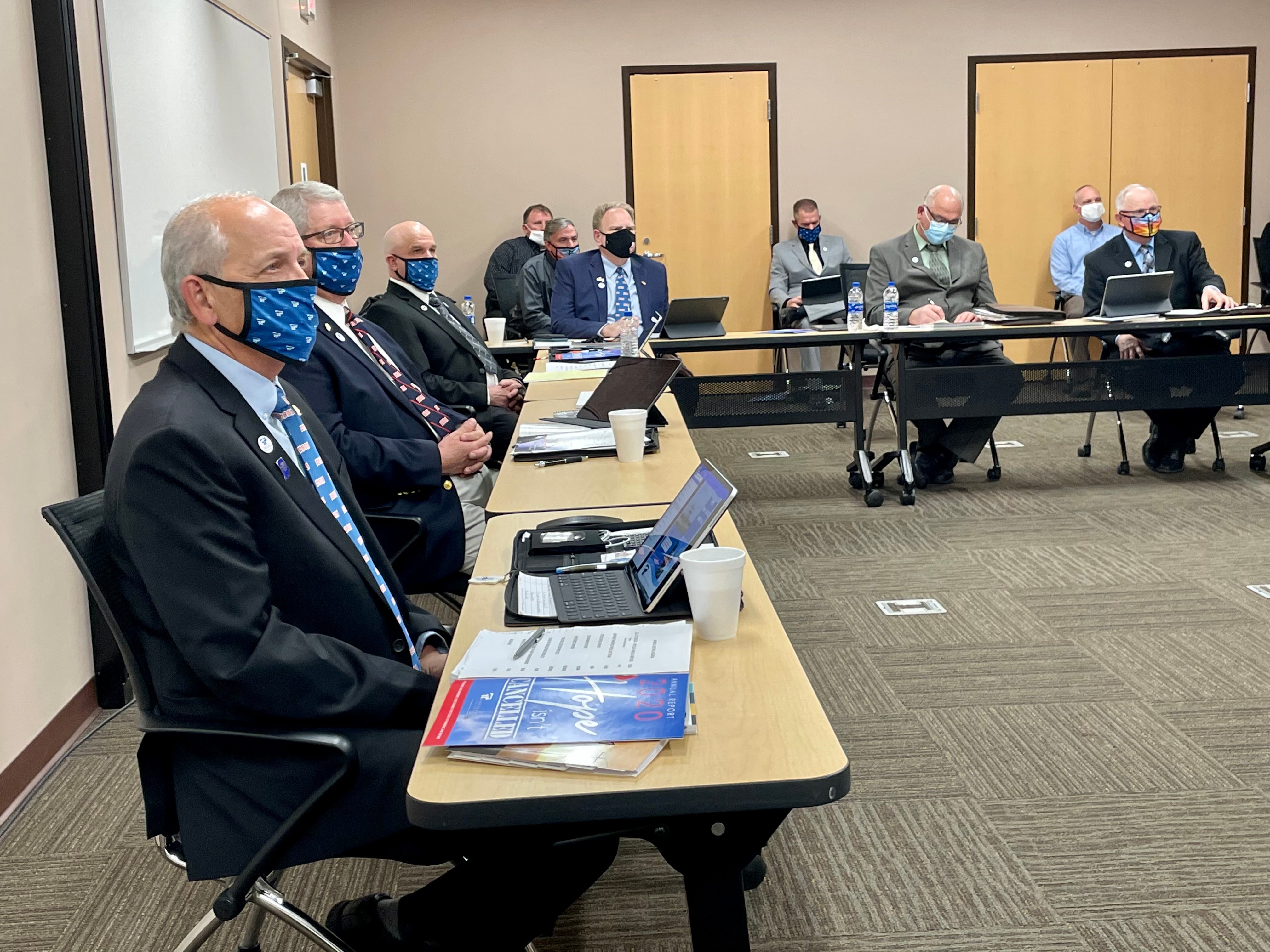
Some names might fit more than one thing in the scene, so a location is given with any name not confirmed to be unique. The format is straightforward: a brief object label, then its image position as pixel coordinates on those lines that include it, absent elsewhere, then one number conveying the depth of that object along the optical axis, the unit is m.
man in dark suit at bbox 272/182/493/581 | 2.76
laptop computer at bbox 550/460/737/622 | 1.57
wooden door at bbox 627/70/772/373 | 8.41
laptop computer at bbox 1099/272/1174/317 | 5.23
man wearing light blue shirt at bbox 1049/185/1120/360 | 8.24
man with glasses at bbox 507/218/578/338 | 6.97
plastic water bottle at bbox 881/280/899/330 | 5.14
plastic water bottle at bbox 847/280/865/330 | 5.16
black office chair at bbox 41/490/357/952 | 1.42
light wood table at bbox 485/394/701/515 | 2.27
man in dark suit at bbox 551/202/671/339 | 5.66
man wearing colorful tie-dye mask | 5.42
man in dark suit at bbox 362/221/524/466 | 3.94
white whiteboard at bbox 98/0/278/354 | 3.60
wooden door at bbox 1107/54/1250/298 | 8.55
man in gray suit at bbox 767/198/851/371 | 8.31
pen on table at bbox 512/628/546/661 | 1.45
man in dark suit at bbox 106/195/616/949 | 1.43
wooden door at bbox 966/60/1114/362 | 8.51
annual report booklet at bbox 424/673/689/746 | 1.21
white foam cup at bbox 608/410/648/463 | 2.57
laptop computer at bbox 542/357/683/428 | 2.97
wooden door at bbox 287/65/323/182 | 6.82
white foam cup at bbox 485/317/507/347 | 5.50
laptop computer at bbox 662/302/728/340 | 5.23
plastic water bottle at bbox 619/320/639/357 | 4.63
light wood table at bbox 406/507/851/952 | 1.12
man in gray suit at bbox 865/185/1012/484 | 5.34
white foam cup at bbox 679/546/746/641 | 1.49
